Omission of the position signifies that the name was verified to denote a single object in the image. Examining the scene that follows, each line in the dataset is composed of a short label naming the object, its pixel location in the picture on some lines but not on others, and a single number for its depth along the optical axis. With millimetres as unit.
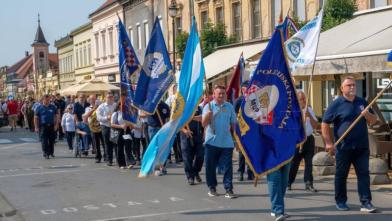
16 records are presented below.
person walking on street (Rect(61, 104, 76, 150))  18719
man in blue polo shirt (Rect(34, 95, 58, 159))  17203
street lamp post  23859
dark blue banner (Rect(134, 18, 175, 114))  11688
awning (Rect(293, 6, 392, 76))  11344
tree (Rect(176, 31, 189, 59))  29078
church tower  110125
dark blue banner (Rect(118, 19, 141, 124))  12953
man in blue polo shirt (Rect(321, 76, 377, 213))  8320
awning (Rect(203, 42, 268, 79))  20639
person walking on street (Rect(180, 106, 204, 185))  11368
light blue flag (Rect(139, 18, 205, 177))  9516
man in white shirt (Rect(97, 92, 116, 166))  14727
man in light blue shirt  9820
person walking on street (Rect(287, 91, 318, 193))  9977
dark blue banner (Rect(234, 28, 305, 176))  8125
